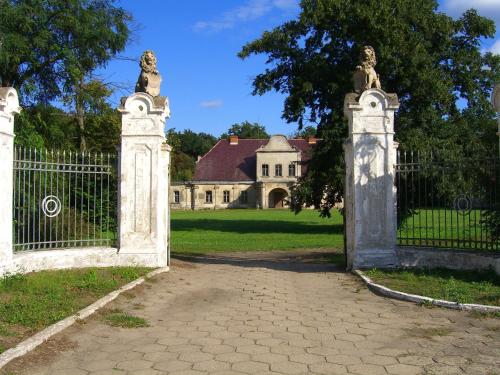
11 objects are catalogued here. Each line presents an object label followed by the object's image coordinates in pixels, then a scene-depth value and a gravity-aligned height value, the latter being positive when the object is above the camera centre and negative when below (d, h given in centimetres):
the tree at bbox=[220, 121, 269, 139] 9888 +1370
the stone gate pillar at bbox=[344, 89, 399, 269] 1095 +49
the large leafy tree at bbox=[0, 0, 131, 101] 2020 +667
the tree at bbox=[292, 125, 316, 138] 6697 +950
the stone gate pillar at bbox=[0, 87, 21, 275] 926 +56
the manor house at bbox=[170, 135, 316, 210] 6597 +368
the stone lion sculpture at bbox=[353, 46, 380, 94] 1150 +279
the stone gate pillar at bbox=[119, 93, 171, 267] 1121 +52
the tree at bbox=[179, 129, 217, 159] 9888 +1107
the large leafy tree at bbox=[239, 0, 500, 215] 2200 +581
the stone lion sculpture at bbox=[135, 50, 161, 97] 1174 +282
